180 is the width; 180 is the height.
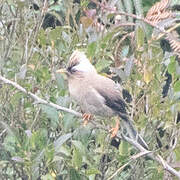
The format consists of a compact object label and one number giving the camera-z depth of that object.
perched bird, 6.19
